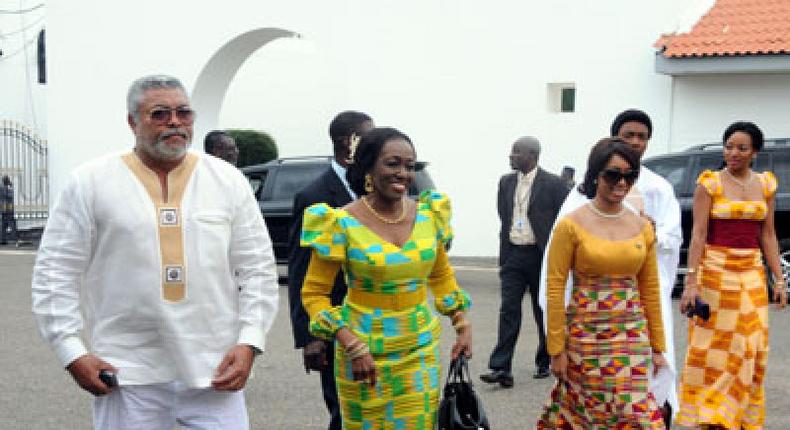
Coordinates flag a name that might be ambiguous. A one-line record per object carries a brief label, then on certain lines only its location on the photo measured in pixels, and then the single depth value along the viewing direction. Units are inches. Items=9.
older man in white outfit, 132.6
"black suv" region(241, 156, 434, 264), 554.3
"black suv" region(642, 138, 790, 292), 457.1
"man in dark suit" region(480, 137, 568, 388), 297.0
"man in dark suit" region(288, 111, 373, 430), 183.3
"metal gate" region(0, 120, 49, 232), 828.6
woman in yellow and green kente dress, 153.9
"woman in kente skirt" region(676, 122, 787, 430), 229.8
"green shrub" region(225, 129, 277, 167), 978.1
